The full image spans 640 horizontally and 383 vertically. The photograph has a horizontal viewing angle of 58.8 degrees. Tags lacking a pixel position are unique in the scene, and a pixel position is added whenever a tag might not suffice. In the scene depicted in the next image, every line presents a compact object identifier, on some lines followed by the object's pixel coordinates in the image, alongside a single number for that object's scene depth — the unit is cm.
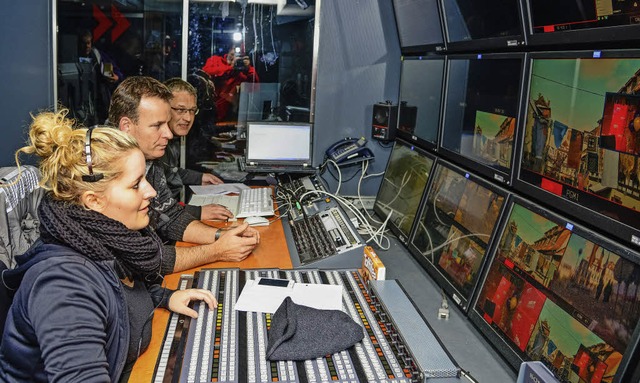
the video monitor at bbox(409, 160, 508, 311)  188
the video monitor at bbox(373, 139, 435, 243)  257
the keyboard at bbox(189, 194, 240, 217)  306
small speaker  331
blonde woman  121
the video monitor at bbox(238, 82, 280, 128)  400
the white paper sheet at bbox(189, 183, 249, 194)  334
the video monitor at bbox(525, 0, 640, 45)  130
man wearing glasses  334
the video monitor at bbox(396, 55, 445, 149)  260
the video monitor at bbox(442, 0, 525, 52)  182
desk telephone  346
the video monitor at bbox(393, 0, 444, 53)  261
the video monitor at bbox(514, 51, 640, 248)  132
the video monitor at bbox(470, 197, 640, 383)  127
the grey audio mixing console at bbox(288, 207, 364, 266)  214
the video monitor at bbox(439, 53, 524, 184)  187
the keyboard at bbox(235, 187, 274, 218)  287
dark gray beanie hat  141
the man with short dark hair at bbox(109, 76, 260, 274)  249
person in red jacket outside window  395
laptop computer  340
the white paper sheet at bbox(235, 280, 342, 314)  170
